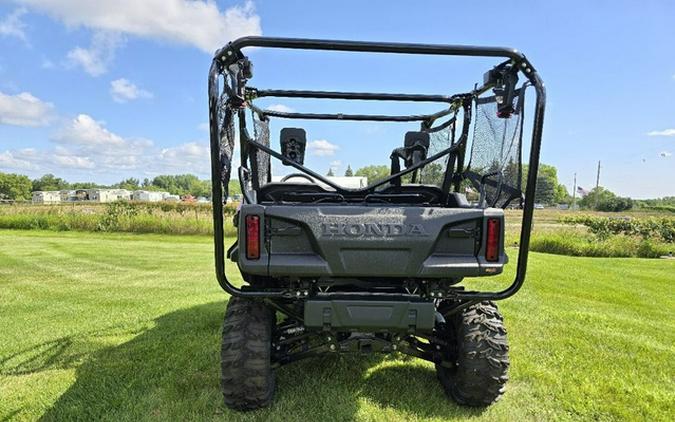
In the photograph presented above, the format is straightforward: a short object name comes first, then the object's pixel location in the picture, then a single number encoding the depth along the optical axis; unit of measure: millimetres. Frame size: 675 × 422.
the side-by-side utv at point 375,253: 2393
